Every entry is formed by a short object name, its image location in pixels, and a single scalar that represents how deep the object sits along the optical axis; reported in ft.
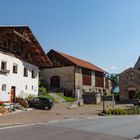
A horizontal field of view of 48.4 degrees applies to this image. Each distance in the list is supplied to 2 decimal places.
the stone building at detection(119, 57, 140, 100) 98.25
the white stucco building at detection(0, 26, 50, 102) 58.64
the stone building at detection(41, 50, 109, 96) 95.27
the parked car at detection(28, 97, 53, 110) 61.10
